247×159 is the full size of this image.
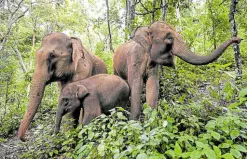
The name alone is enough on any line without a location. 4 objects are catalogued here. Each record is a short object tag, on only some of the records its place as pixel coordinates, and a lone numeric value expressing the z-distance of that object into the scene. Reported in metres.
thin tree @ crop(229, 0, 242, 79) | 5.87
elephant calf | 5.25
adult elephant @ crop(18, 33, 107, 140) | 5.68
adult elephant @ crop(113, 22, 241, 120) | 5.43
